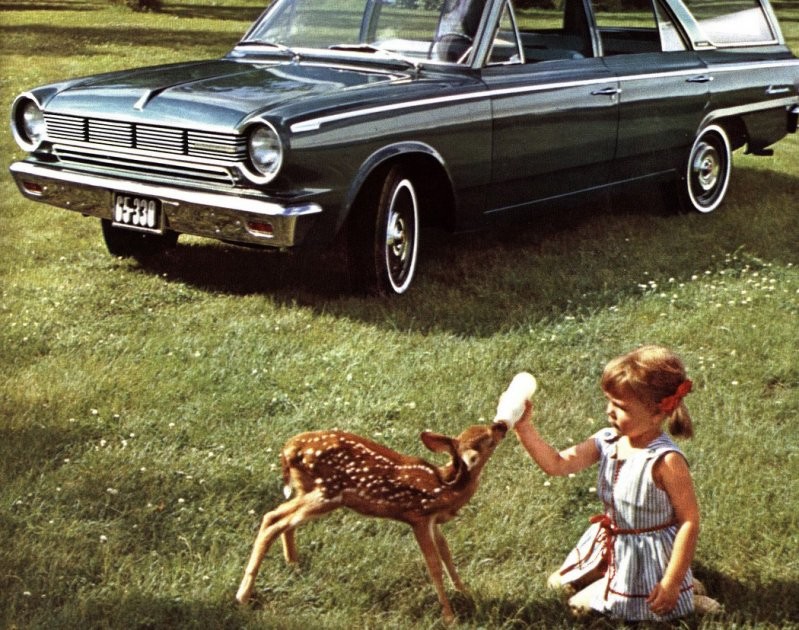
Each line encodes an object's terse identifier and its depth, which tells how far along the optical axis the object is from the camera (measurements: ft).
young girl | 10.50
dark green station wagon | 18.83
